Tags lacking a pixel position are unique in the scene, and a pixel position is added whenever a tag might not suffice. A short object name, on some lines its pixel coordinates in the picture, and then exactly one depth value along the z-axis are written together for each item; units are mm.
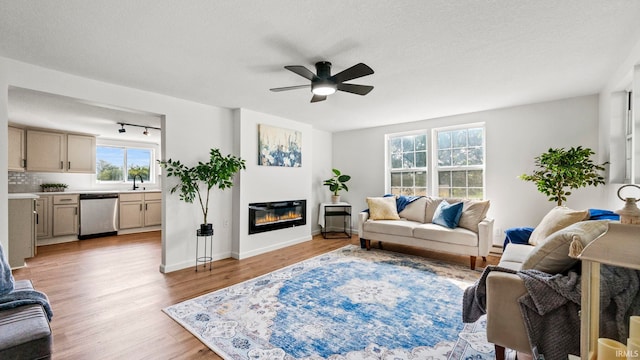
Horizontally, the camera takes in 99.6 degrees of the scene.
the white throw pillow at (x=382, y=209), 4633
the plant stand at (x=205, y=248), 3680
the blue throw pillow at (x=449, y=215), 4023
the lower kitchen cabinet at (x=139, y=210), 6102
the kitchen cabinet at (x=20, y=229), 3666
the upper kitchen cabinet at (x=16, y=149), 4914
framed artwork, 4512
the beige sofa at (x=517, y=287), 1564
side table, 5707
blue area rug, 1952
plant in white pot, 5855
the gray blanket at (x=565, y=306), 1241
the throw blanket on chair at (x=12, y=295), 1603
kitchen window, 6540
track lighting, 5125
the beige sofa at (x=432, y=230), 3650
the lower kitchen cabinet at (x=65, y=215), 5207
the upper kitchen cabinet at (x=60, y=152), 5219
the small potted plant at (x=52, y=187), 5570
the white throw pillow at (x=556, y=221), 2525
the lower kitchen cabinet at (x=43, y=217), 4988
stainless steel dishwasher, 5562
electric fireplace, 4383
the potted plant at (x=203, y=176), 3631
